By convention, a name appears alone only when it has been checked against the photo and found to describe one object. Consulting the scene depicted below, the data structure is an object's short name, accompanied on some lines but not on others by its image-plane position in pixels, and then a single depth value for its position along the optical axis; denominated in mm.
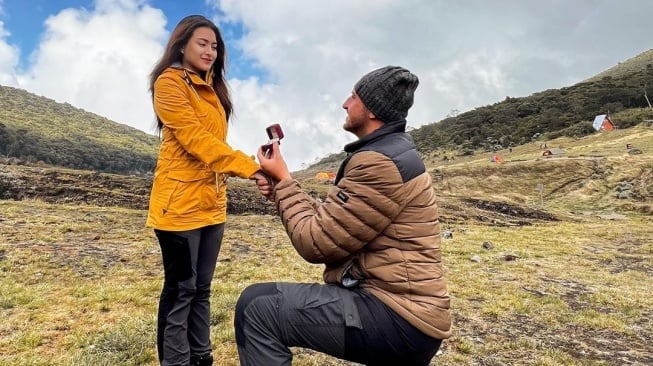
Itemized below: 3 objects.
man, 2080
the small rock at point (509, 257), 9680
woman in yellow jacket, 2939
